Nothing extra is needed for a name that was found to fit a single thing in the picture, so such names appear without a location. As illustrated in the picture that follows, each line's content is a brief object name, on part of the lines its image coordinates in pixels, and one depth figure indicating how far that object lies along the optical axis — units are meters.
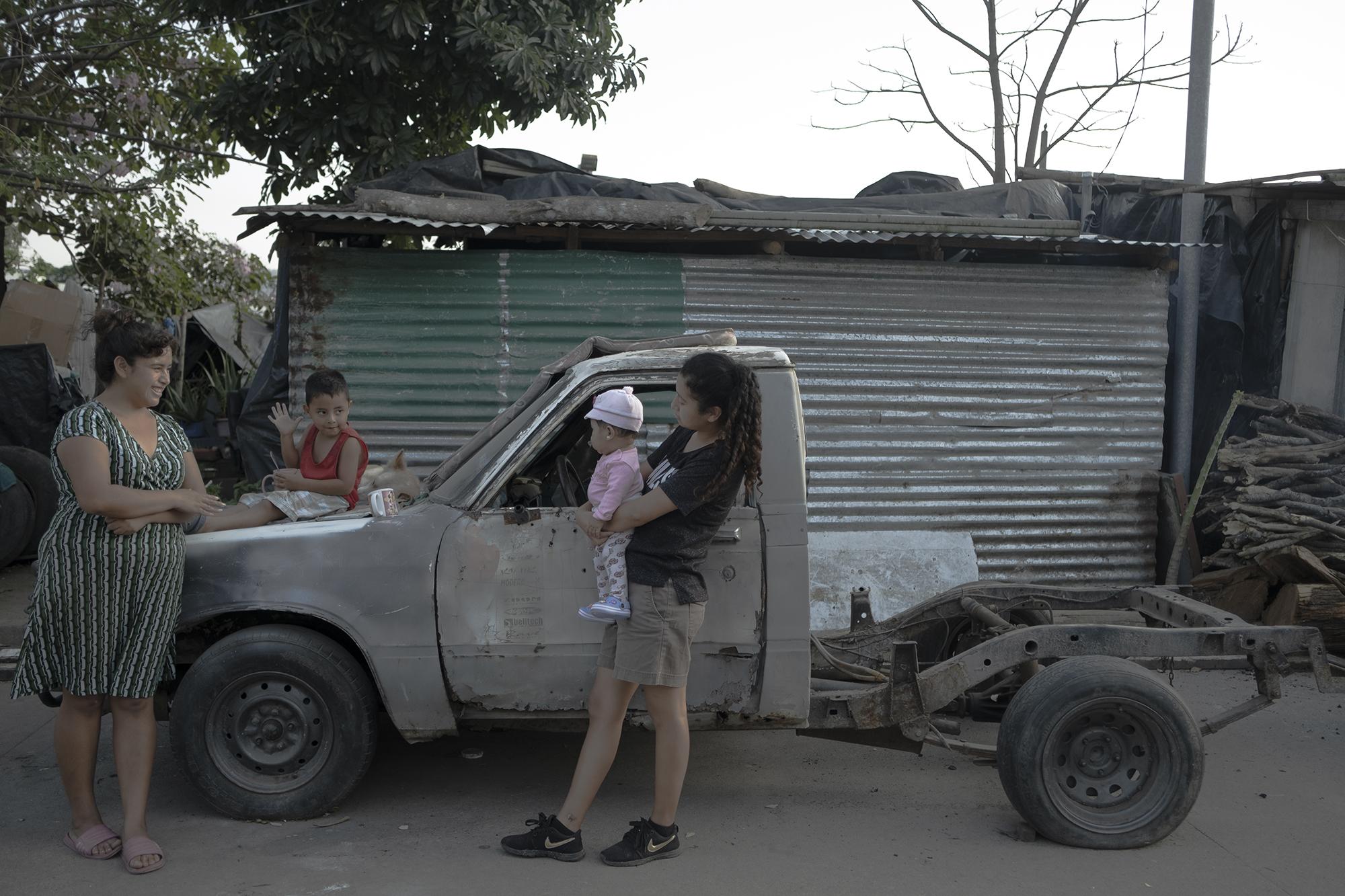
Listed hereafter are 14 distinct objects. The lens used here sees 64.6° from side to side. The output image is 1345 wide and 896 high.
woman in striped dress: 3.76
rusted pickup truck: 4.05
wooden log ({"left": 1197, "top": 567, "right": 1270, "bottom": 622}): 6.82
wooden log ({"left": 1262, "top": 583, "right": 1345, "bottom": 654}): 6.36
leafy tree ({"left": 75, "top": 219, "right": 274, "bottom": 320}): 11.85
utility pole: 8.27
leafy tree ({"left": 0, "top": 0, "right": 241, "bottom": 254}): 8.70
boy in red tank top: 4.98
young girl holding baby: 3.70
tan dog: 4.86
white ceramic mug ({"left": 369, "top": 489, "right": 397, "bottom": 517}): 4.14
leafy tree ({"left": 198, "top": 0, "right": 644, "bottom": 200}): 8.58
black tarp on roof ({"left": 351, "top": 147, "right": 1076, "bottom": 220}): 7.91
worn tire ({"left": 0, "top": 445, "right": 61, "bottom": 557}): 8.13
